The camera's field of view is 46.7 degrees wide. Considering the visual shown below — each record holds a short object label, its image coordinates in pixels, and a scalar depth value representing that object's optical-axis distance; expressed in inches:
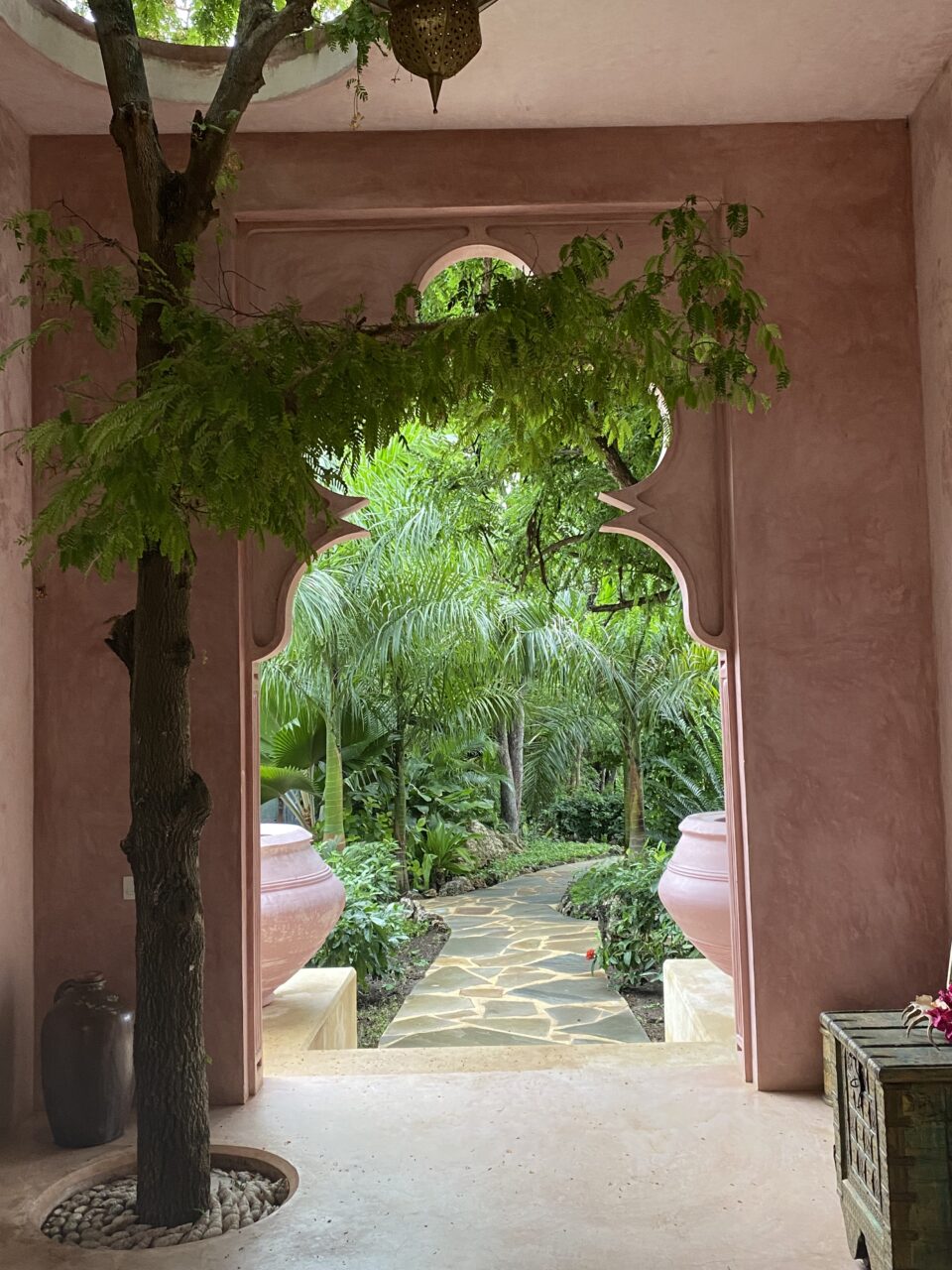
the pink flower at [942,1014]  118.7
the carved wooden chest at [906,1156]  108.2
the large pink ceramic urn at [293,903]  203.9
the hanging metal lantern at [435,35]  98.3
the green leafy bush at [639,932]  308.3
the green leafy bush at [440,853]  476.7
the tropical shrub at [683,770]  362.6
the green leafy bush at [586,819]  621.6
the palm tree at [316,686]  349.4
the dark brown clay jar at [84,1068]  153.3
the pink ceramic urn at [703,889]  205.6
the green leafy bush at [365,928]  308.0
